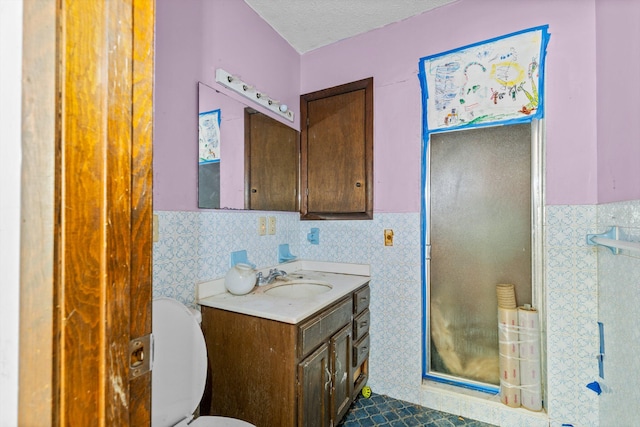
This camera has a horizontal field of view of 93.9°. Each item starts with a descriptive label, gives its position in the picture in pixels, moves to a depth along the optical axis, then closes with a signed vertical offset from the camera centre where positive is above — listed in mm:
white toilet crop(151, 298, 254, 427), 1134 -615
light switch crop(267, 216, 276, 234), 2109 -76
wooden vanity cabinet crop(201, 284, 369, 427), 1315 -726
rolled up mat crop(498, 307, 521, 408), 1738 -824
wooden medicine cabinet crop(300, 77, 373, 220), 2197 +476
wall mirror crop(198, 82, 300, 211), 1626 +367
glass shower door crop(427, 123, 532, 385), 1807 -162
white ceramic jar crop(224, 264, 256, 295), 1619 -358
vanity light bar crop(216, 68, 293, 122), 1725 +782
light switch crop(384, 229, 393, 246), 2107 -162
